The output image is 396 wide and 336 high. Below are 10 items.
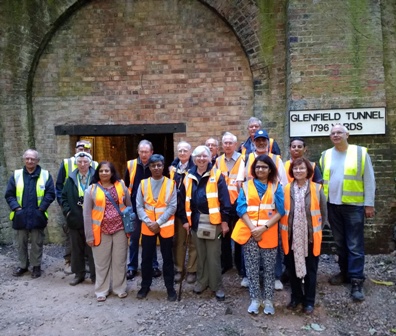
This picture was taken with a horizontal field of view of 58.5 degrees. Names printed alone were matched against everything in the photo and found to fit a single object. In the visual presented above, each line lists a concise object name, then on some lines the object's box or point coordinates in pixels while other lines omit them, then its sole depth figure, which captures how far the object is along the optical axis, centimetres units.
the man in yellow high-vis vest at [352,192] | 446
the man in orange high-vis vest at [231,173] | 477
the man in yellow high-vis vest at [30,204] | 539
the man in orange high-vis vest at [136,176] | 512
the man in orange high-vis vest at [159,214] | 448
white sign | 591
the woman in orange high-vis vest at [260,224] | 400
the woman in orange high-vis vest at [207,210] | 437
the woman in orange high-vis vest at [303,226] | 396
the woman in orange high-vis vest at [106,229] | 454
